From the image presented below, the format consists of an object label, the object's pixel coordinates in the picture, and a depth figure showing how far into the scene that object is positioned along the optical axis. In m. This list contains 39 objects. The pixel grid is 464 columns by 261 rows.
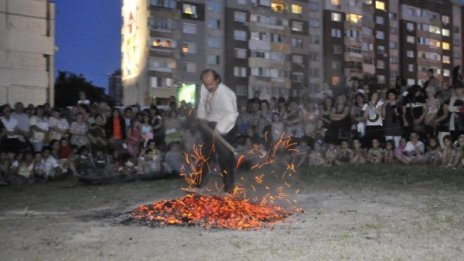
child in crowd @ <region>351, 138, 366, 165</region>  12.89
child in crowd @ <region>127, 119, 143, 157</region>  12.98
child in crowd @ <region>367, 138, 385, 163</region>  12.87
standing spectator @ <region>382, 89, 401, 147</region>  13.16
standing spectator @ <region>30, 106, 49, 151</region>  12.61
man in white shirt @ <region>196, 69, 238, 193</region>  7.10
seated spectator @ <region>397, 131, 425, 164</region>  12.53
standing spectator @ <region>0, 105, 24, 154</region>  12.17
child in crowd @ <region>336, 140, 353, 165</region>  12.97
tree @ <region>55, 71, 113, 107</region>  51.34
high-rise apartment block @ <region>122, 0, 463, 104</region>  50.19
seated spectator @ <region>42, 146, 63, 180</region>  11.87
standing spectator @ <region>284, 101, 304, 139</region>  13.35
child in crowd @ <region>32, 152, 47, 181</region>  11.77
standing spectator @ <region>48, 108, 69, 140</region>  12.84
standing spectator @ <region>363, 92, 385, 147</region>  12.92
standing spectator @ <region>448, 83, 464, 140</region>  12.20
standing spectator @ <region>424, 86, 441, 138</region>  12.62
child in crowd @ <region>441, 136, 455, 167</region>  12.10
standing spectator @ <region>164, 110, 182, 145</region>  13.06
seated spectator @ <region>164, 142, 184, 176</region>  12.22
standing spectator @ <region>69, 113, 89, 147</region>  12.98
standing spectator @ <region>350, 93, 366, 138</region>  13.24
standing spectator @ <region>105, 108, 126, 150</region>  13.16
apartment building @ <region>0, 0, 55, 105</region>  17.31
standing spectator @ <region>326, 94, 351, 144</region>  13.30
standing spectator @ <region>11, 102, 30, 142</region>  12.48
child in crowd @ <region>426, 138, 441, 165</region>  12.27
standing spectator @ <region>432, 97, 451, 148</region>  12.48
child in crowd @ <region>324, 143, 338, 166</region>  12.91
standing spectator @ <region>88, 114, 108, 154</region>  12.93
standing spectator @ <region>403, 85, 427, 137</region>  12.73
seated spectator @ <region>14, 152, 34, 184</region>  11.59
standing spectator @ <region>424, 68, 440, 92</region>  13.49
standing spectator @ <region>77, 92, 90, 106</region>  14.32
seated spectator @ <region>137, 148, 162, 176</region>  12.15
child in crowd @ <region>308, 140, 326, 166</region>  12.94
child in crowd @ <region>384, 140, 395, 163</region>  12.83
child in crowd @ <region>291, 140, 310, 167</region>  12.87
